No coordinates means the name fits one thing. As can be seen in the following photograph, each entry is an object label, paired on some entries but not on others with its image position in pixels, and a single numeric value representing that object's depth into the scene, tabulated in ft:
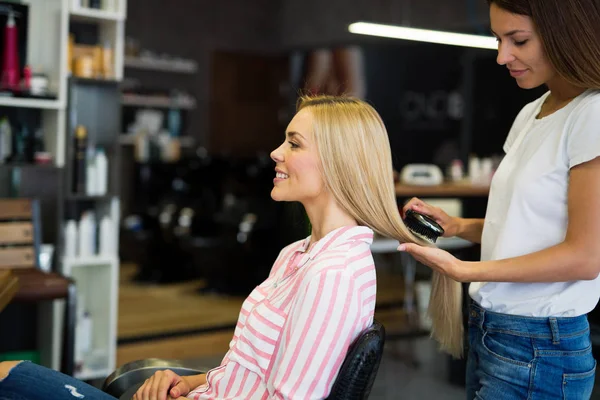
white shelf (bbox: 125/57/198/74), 25.44
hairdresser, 4.18
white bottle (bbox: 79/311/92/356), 11.41
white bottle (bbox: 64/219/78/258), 10.96
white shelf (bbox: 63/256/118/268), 10.93
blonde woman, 4.20
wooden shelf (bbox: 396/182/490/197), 14.34
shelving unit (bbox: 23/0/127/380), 10.67
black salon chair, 4.14
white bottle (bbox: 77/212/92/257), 11.14
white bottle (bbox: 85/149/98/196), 11.16
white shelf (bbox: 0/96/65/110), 10.21
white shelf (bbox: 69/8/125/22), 10.77
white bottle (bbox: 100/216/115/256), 11.37
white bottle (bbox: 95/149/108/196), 11.25
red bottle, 10.39
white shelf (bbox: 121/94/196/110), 25.23
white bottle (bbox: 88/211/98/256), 11.24
